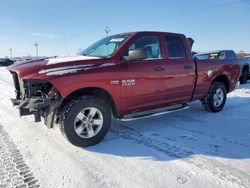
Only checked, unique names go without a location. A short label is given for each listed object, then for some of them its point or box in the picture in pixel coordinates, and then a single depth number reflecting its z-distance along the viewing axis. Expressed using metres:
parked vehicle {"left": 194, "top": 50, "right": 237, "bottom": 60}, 7.96
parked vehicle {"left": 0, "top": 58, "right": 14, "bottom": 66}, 32.89
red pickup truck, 2.90
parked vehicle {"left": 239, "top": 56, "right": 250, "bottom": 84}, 9.96
